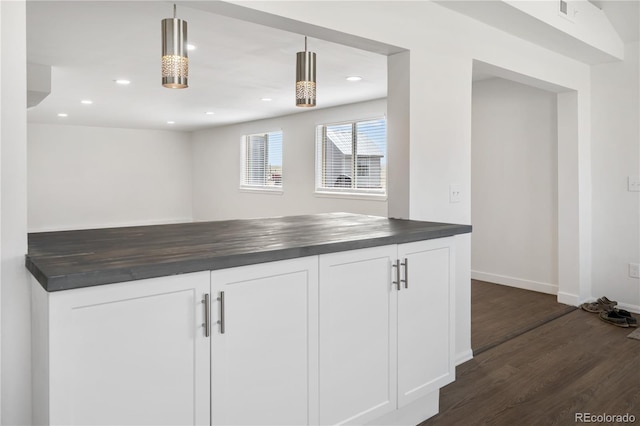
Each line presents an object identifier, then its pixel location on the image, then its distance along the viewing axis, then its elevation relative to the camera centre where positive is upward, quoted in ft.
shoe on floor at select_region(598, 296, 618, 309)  13.35 -2.80
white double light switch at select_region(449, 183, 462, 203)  9.49 +0.33
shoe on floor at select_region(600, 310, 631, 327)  11.93 -2.98
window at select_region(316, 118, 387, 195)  20.13 +2.39
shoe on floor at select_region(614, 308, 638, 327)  11.95 -2.97
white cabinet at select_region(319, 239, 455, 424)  5.79 -1.70
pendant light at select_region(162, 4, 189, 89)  6.93 +2.42
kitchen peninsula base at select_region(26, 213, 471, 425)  4.06 -1.26
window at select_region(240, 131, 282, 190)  26.37 +2.87
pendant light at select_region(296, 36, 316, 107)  8.64 +2.47
